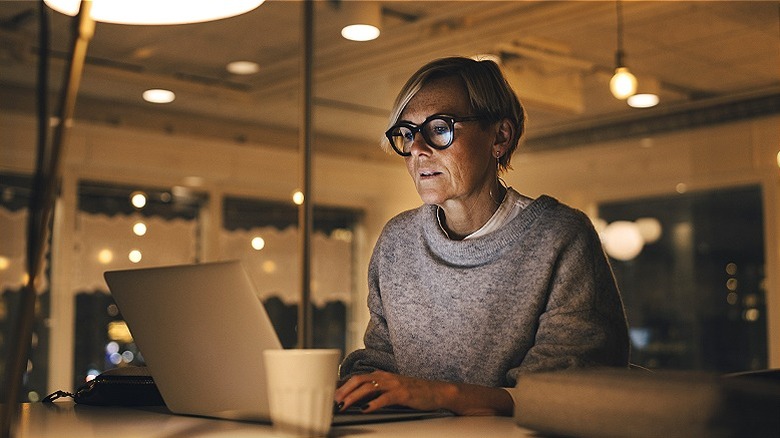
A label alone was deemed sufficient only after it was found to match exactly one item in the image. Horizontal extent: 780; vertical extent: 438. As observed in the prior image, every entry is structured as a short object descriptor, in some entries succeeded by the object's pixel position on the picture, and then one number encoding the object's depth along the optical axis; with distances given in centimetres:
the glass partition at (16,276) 553
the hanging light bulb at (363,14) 420
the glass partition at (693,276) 588
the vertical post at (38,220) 68
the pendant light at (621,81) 404
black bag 140
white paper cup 95
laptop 113
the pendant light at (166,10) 145
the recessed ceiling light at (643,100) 518
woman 150
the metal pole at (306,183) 157
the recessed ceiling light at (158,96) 559
